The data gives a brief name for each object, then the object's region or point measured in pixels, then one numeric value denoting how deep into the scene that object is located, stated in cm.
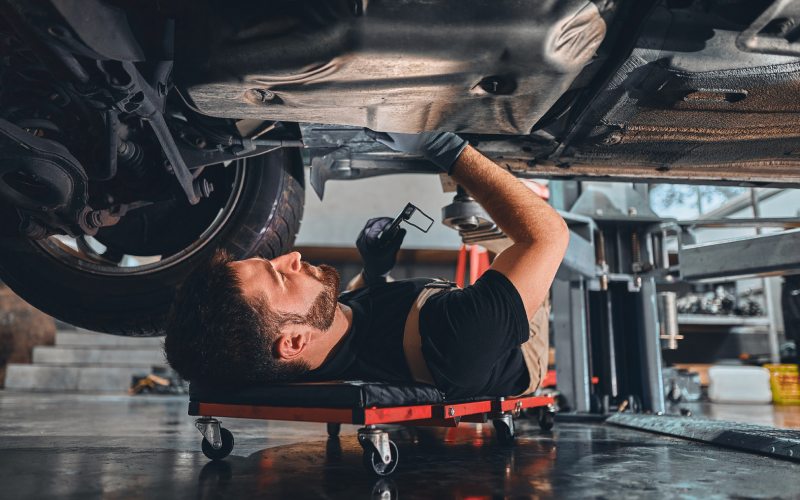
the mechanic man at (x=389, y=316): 109
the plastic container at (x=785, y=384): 456
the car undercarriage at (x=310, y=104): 83
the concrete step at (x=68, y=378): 490
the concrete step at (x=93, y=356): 519
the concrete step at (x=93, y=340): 538
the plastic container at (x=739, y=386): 456
